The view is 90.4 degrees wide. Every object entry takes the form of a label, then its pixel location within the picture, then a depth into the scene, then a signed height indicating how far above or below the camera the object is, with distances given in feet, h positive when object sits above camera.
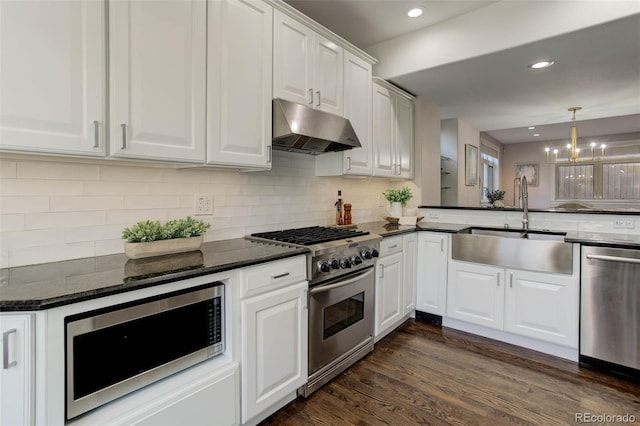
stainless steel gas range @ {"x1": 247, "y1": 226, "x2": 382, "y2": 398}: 6.36 -1.83
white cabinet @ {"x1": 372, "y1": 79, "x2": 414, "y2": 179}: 10.05 +2.73
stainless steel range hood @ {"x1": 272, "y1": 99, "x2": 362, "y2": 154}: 6.68 +1.84
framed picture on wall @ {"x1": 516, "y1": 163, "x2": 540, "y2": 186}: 26.20 +3.39
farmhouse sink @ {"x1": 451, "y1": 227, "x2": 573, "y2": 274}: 7.82 -1.01
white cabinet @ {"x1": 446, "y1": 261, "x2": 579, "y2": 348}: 7.81 -2.39
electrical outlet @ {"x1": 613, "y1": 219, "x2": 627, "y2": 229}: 8.59 -0.31
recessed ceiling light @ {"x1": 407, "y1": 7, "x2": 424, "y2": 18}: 8.61 +5.51
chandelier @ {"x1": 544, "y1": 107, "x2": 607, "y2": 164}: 14.42 +3.47
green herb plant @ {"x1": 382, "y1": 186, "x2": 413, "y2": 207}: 11.10 +0.55
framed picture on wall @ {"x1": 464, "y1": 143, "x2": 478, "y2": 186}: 17.58 +2.73
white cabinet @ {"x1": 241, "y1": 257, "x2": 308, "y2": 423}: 5.18 -2.30
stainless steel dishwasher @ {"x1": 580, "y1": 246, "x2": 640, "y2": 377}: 6.97 -2.19
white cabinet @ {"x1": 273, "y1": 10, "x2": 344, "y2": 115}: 6.84 +3.41
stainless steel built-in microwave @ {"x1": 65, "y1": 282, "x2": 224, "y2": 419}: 3.61 -1.71
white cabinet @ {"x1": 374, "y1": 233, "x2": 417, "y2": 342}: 8.49 -2.06
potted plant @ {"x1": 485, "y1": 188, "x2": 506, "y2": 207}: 16.05 +0.72
